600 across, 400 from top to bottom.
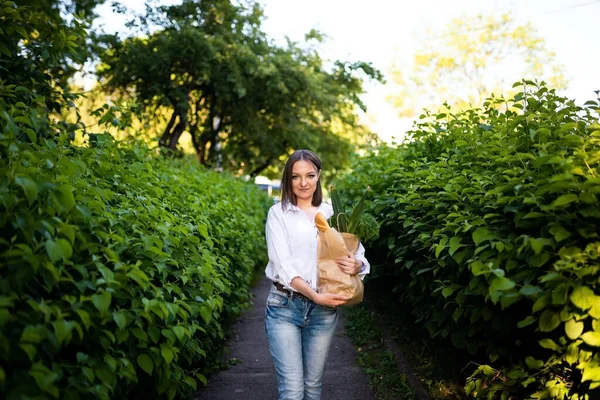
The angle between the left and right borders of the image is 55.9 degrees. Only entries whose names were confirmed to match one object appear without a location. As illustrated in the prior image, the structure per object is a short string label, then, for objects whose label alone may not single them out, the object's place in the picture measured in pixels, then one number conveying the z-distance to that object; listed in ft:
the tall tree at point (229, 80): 58.59
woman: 11.37
